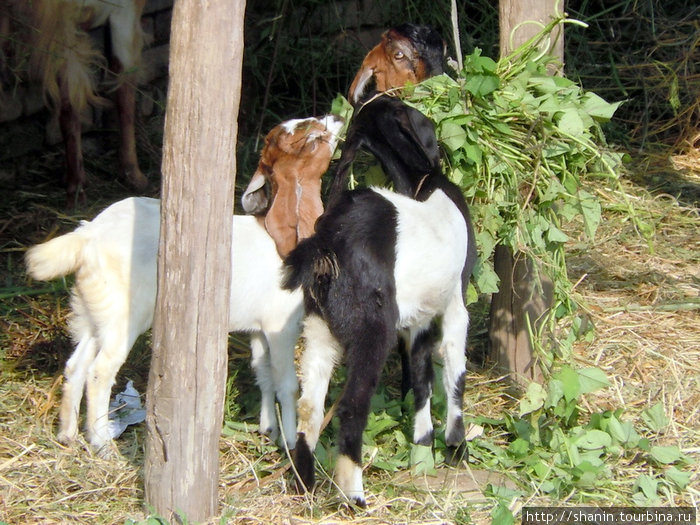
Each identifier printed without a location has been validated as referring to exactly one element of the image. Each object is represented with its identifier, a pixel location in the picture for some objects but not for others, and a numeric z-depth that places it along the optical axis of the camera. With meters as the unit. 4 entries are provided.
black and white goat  6.94
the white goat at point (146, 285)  7.65
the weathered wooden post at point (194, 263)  5.93
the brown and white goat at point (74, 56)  11.28
